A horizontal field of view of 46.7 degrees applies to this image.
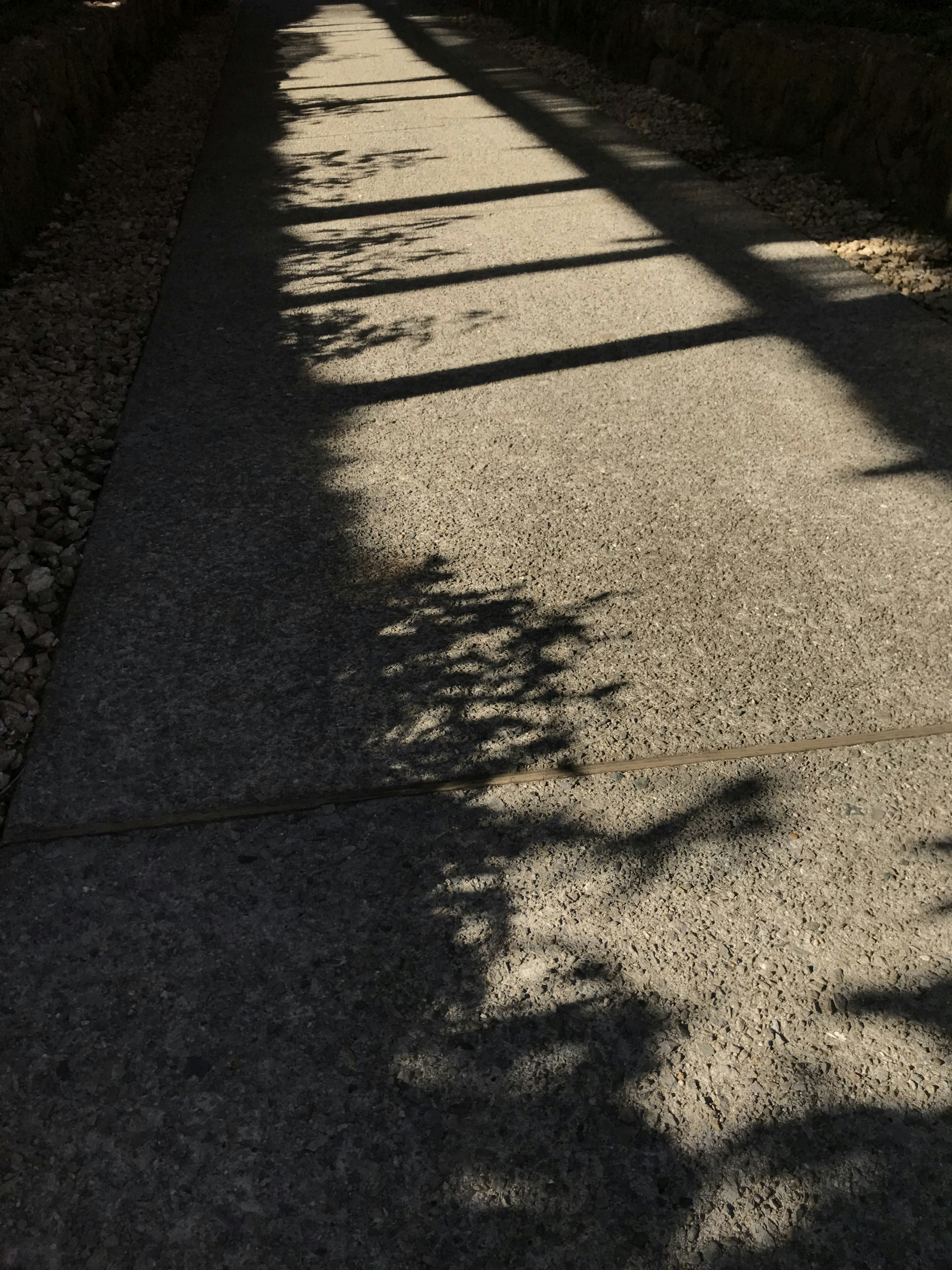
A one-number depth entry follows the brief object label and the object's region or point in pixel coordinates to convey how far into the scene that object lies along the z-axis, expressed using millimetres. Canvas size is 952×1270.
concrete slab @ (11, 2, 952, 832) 2789
